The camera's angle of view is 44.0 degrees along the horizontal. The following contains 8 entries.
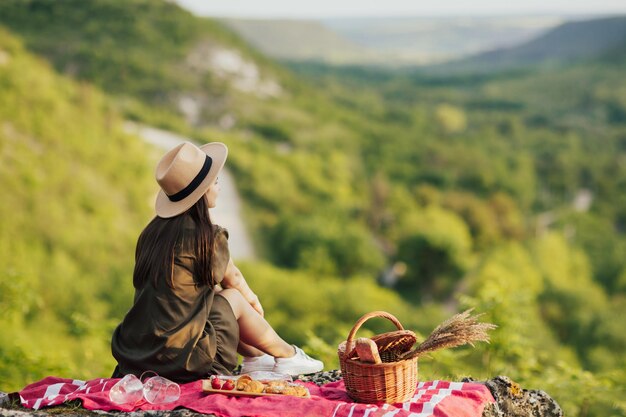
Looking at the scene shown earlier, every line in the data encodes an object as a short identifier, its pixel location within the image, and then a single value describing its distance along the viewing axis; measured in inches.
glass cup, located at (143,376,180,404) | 191.2
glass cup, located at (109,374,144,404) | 191.5
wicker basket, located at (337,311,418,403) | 184.1
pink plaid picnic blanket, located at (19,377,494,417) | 184.2
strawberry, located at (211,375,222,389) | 195.6
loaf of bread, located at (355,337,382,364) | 184.9
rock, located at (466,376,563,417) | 205.0
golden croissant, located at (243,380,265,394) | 193.3
